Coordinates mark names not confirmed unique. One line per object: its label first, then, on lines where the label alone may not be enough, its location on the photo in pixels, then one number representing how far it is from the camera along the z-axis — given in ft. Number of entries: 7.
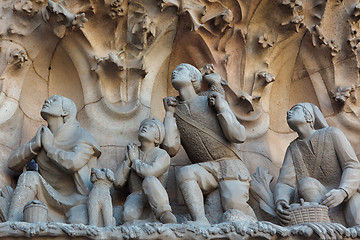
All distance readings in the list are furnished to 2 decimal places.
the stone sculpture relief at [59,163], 37.88
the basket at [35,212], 35.66
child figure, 37.09
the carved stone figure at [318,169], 38.09
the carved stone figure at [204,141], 38.64
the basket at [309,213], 36.90
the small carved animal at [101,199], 36.80
